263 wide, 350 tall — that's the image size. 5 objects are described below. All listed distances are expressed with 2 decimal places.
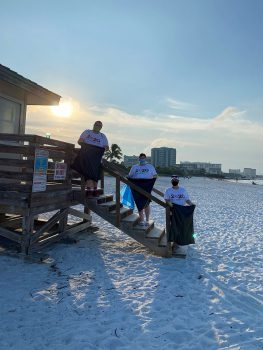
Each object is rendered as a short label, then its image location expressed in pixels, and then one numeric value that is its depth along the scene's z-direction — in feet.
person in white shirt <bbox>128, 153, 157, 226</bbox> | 27.91
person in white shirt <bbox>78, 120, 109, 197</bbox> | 26.96
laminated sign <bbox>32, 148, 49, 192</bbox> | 23.26
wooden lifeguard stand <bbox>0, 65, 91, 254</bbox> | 23.35
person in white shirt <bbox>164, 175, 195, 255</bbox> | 27.02
